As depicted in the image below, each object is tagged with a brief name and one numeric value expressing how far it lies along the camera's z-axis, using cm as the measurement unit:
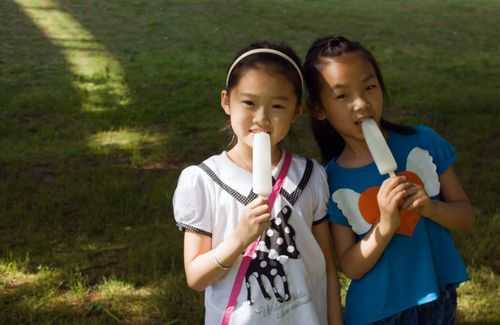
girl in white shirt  215
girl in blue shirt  227
